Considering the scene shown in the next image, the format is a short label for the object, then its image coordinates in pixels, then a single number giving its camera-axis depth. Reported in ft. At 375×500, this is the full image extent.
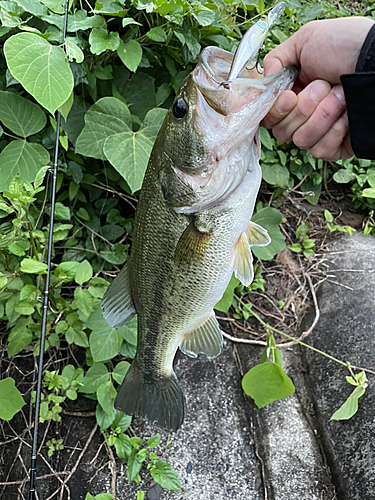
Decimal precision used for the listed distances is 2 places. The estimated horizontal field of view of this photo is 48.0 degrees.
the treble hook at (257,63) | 0.93
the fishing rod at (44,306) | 1.29
